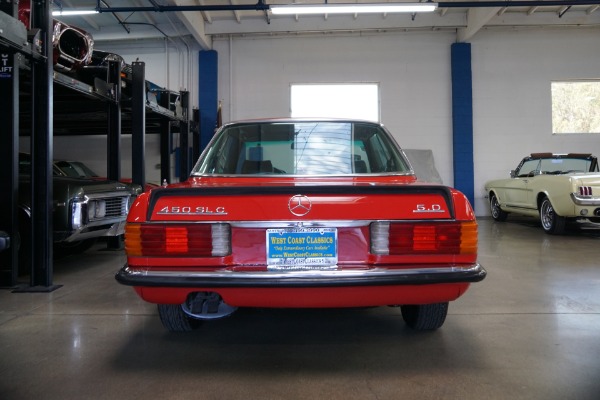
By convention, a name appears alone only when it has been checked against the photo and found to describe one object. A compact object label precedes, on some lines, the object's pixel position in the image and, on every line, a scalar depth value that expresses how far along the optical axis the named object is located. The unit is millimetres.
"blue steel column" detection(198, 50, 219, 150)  10703
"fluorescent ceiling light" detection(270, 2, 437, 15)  7598
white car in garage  6070
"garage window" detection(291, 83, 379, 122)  10789
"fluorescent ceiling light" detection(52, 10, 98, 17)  8023
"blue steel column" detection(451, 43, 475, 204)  10398
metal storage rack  3398
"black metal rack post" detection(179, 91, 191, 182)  8719
